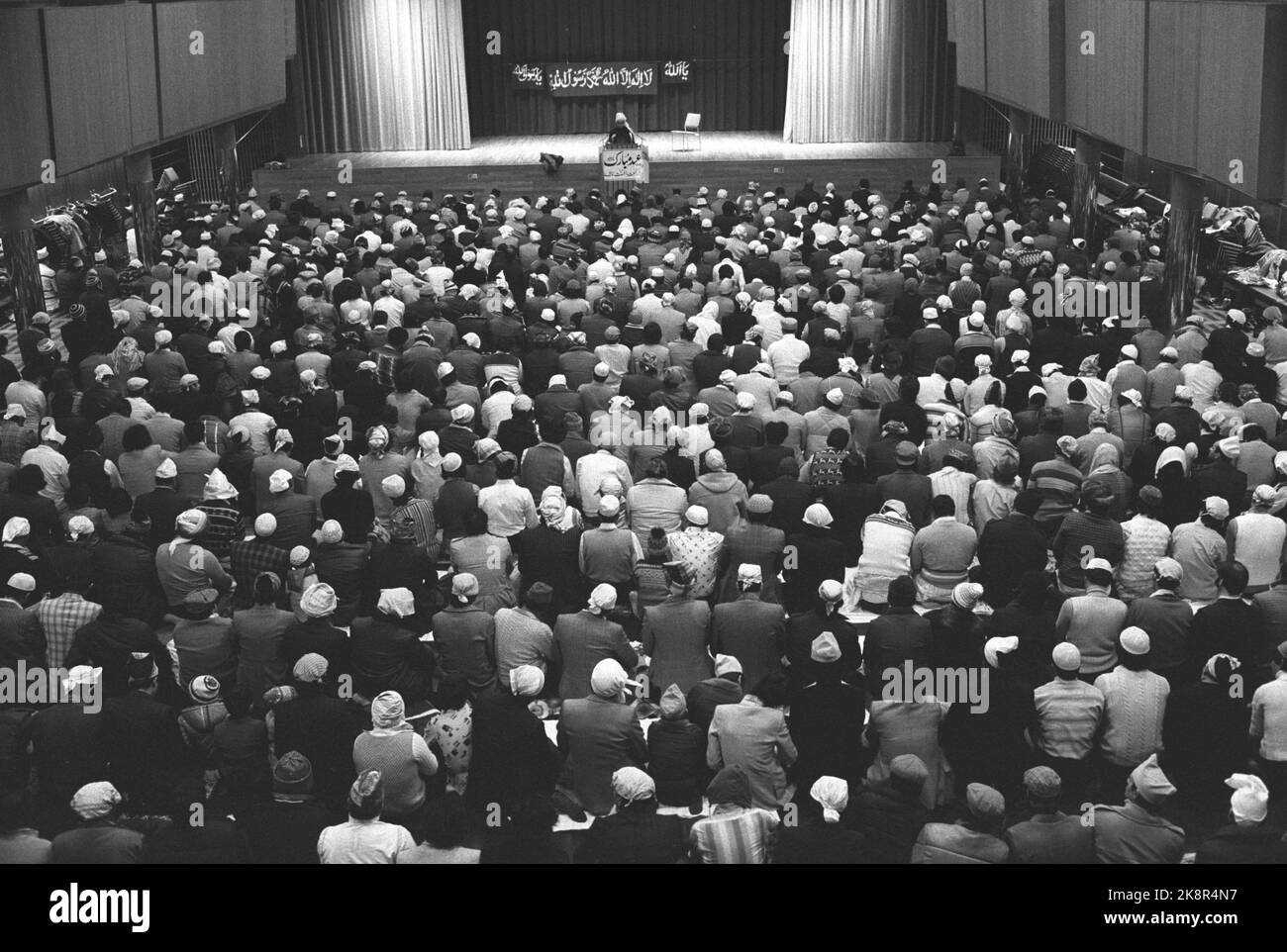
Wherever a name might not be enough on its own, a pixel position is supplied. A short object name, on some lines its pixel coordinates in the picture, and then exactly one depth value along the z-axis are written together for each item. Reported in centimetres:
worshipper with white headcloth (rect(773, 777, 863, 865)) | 654
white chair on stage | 3042
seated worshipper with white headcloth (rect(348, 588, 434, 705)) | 854
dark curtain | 3272
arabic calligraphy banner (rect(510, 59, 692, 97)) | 3275
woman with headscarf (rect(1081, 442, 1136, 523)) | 1054
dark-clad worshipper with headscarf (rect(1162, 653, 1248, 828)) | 770
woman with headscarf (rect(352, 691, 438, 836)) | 745
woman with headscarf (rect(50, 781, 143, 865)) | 656
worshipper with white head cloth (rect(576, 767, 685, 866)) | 649
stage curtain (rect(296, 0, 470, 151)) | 3059
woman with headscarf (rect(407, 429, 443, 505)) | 1095
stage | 2633
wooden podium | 2422
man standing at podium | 2436
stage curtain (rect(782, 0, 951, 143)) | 3055
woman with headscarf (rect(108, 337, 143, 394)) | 1357
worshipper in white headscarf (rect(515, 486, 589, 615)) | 959
